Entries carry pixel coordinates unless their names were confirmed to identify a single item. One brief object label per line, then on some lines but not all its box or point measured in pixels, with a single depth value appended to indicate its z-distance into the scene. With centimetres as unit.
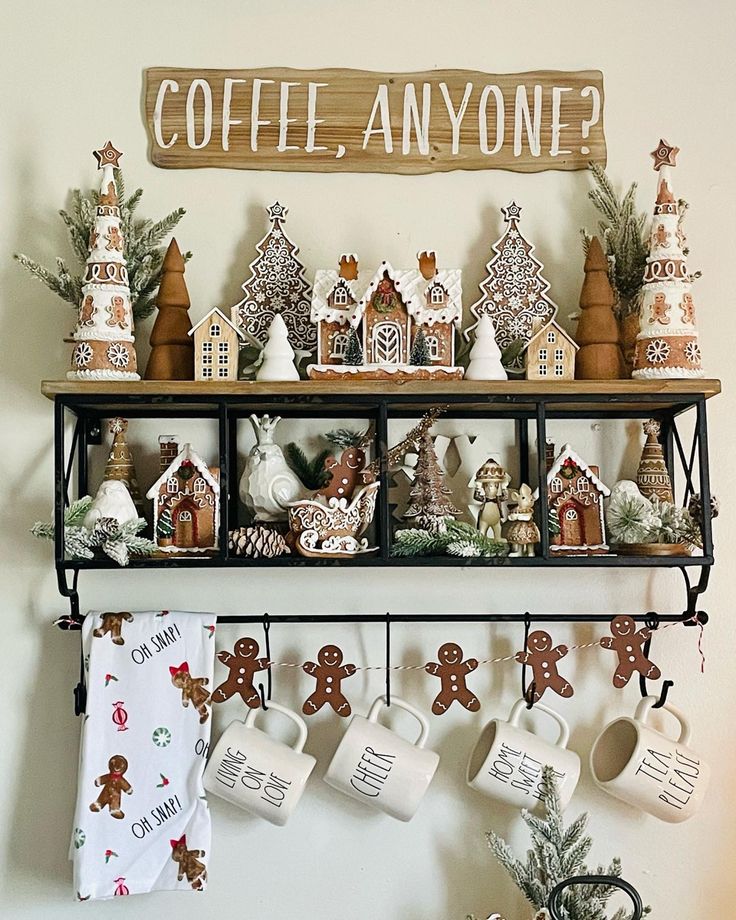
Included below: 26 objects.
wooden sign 165
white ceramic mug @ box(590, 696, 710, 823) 151
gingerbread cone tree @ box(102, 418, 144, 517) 154
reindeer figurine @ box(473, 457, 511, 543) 152
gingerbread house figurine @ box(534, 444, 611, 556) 153
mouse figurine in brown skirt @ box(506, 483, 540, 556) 149
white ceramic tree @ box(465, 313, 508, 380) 150
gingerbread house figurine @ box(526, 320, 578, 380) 152
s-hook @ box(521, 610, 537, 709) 155
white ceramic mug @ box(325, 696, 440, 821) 150
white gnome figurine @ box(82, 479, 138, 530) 147
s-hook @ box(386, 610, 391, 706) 156
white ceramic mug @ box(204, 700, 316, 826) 149
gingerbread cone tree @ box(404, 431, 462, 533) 149
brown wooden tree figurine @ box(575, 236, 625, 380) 152
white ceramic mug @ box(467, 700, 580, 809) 151
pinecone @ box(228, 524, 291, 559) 146
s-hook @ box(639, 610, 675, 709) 156
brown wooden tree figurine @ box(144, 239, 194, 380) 153
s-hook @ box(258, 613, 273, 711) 155
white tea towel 148
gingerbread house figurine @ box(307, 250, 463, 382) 149
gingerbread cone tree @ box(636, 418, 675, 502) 155
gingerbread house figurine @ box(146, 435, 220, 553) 151
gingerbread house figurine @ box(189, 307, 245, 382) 150
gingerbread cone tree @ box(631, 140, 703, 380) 149
